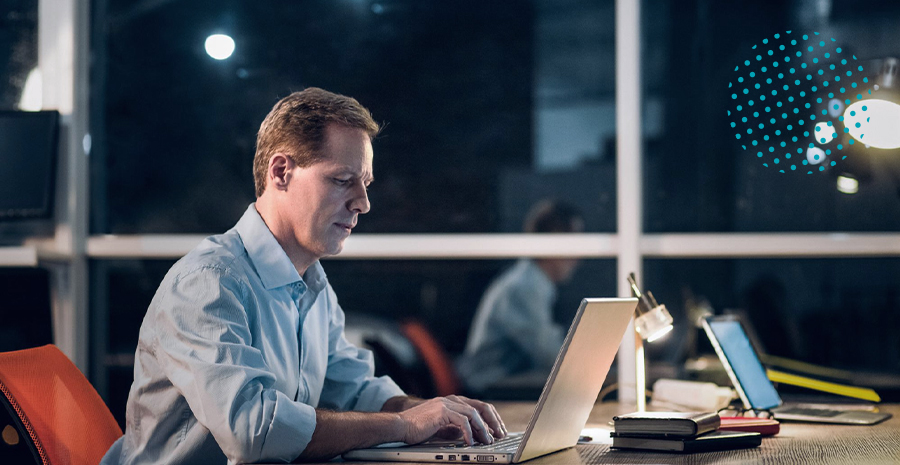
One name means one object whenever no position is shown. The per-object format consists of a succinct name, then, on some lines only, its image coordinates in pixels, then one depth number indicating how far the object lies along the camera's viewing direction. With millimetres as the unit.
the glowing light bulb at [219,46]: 3420
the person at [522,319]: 3215
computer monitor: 3055
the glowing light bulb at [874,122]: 3031
